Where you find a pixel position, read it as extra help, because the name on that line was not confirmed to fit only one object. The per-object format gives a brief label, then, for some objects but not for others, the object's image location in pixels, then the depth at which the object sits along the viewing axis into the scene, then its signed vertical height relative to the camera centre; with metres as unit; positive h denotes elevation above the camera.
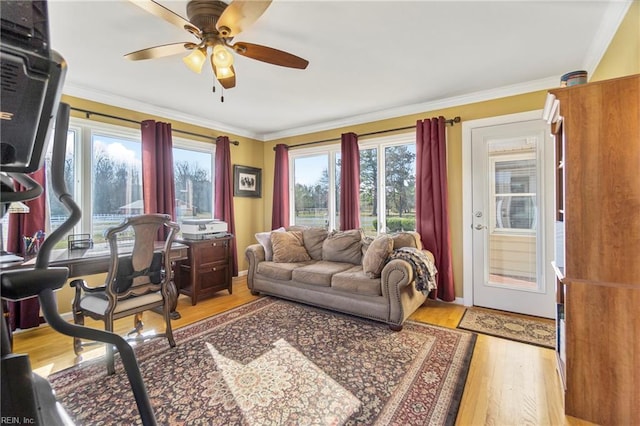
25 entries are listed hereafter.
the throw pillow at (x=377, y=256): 2.94 -0.46
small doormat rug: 2.58 -1.12
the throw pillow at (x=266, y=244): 3.88 -0.42
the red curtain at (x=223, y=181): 4.46 +0.47
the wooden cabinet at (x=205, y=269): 3.59 -0.70
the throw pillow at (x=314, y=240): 3.95 -0.38
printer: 3.66 -0.19
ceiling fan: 1.59 +1.08
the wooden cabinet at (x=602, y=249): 1.51 -0.22
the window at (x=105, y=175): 3.20 +0.47
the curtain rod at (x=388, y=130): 3.48 +1.05
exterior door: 3.07 -0.10
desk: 2.26 -0.35
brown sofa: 2.80 -0.65
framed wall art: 4.84 +0.52
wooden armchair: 2.14 -0.54
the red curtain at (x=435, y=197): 3.46 +0.14
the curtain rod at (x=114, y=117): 3.18 +1.11
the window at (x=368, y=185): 3.94 +0.38
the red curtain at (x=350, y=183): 4.16 +0.39
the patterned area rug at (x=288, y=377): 1.68 -1.11
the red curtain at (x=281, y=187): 4.87 +0.41
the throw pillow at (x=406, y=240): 3.27 -0.33
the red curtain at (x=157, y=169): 3.59 +0.55
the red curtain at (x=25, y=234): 2.74 -0.17
